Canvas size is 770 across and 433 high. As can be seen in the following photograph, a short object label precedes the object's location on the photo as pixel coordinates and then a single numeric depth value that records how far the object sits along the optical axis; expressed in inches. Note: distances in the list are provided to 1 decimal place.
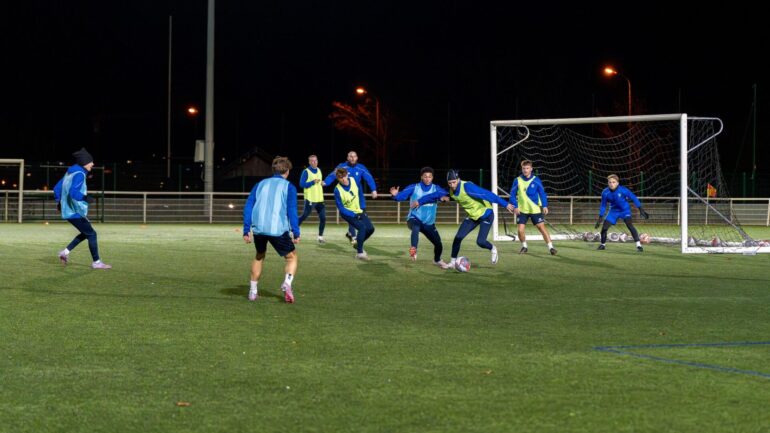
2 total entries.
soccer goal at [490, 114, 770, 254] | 826.6
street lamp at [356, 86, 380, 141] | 2397.9
